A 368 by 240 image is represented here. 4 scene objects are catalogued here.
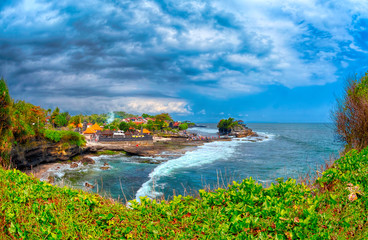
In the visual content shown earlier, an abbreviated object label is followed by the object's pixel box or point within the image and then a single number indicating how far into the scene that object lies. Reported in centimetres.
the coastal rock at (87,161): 2859
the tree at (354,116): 1012
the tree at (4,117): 1330
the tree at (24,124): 2011
